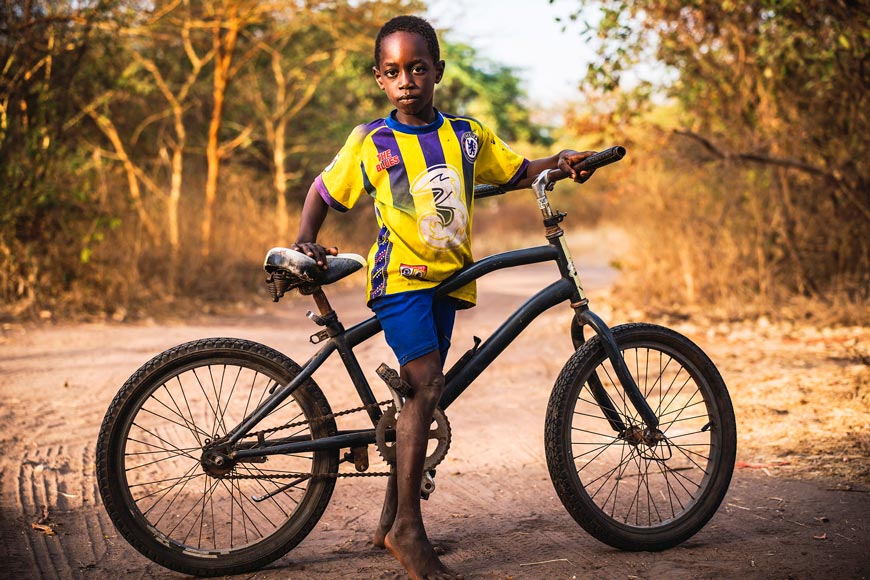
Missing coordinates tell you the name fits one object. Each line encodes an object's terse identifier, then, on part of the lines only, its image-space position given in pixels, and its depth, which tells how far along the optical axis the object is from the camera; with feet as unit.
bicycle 9.70
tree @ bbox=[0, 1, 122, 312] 29.22
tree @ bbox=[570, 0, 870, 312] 26.16
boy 9.48
